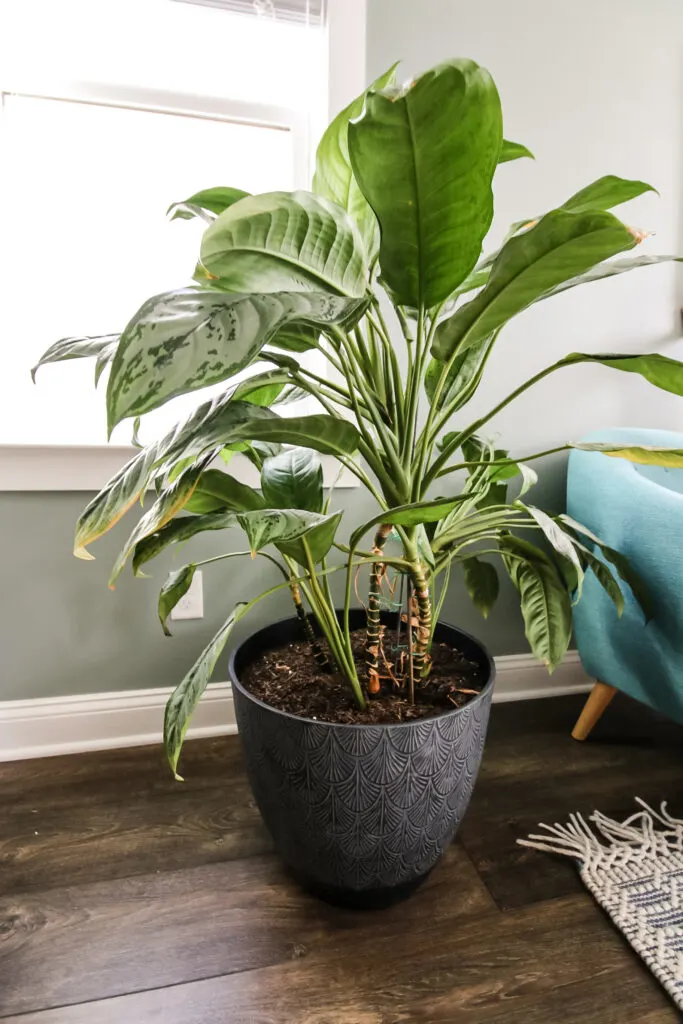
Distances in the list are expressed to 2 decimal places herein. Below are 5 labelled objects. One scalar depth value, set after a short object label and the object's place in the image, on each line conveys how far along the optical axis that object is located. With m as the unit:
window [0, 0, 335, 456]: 1.25
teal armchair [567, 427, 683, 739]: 1.06
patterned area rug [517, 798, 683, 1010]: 0.84
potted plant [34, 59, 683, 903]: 0.52
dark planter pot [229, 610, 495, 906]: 0.77
